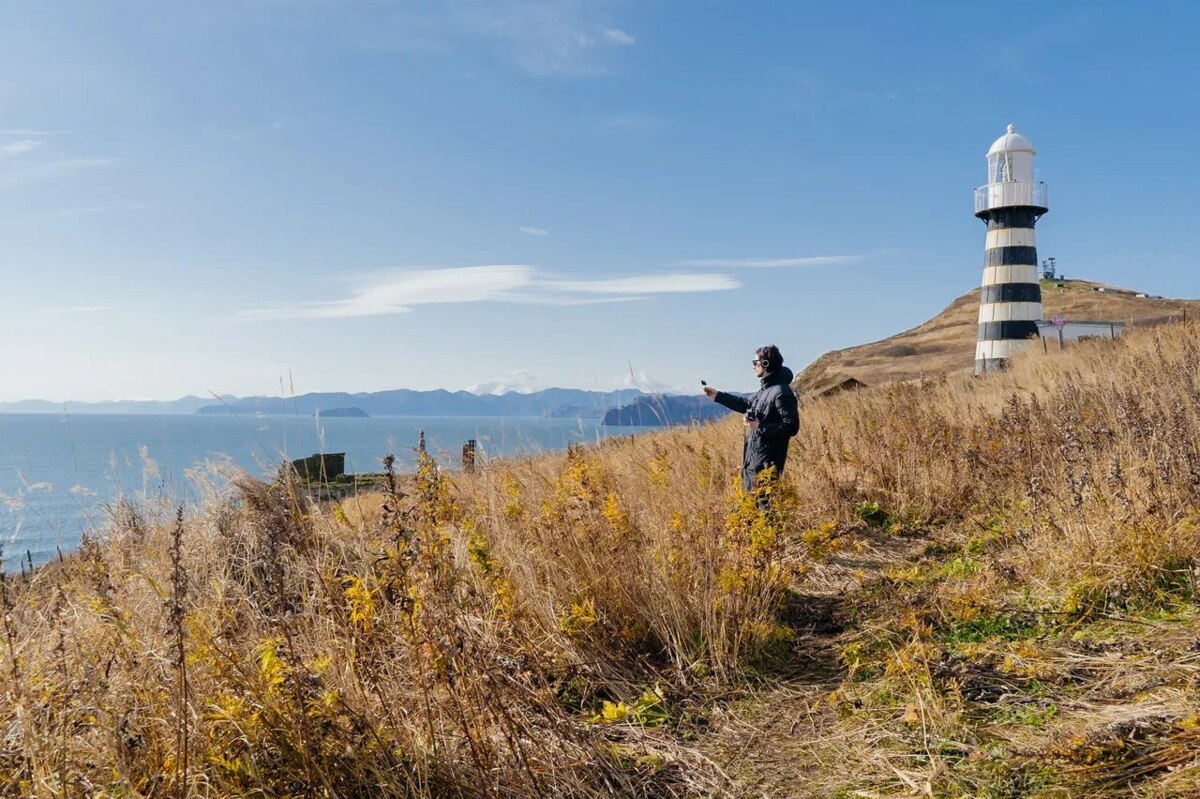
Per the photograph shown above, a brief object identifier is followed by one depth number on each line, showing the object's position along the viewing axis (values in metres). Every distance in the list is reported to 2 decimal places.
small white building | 26.75
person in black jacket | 6.65
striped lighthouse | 26.14
